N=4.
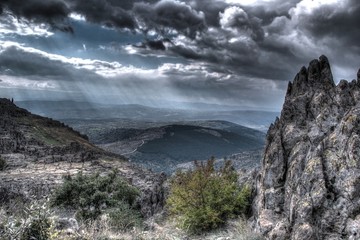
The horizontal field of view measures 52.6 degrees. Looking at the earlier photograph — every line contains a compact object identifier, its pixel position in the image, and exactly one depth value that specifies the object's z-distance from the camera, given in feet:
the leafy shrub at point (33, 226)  34.06
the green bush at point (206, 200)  79.30
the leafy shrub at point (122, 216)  76.07
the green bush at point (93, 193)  109.45
